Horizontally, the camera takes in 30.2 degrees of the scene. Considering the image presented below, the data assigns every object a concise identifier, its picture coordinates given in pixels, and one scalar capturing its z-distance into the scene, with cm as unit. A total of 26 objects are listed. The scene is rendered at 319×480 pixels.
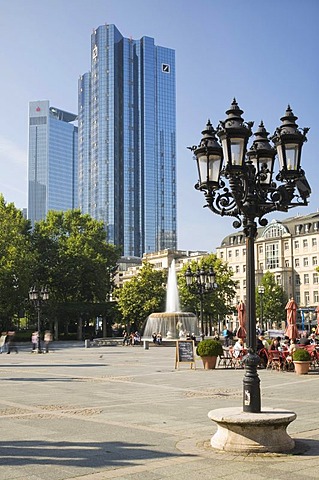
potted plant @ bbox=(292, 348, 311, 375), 2116
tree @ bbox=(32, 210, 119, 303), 7125
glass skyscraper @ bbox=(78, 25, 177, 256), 17288
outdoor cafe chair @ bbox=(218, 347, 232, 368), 2428
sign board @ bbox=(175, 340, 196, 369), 2392
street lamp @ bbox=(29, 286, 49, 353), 4216
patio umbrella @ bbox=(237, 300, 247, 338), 2745
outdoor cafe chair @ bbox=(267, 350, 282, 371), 2271
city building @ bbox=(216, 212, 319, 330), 10169
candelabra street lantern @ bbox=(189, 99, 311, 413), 900
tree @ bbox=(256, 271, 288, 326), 9288
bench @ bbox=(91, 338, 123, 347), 5591
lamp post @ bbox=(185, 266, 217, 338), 2958
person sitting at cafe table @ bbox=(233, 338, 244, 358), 2445
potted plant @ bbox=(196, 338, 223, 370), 2364
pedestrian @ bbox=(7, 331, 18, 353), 4123
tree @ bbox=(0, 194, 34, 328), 5872
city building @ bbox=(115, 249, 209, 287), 13275
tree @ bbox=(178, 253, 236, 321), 7388
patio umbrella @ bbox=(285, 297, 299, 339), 2594
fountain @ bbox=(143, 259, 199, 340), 5175
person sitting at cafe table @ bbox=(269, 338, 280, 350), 2380
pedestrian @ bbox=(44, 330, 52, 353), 4226
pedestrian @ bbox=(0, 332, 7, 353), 4125
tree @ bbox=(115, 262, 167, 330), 7044
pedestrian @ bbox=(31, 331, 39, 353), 4300
